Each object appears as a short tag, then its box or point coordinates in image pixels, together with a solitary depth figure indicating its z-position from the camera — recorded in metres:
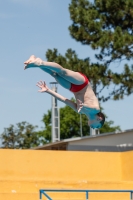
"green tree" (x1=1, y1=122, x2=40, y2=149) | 42.38
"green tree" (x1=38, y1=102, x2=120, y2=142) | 48.88
